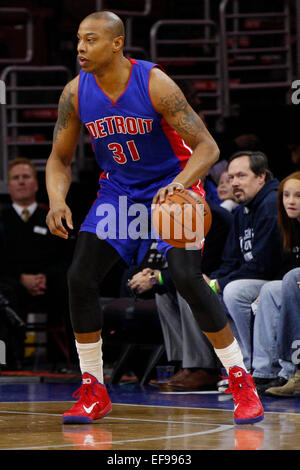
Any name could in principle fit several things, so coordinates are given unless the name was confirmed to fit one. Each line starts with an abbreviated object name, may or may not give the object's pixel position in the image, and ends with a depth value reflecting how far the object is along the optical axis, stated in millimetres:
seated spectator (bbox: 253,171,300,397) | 11086
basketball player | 8227
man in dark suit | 15906
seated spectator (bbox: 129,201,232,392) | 12437
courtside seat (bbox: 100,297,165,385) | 13312
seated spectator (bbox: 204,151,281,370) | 11898
